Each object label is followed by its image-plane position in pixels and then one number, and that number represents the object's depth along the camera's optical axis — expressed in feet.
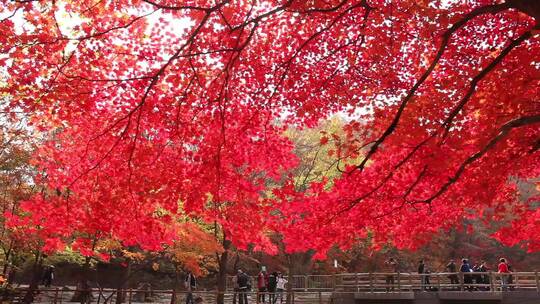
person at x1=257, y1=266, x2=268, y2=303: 64.75
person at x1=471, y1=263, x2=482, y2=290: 59.41
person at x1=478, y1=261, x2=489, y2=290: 60.44
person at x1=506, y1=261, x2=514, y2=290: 56.52
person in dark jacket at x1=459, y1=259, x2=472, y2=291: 59.57
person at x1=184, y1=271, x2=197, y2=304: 62.94
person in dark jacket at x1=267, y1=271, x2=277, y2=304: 69.98
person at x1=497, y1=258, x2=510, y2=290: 61.12
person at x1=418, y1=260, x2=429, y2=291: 60.40
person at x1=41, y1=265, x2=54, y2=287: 81.56
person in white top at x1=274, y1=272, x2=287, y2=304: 73.26
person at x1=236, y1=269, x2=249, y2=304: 64.52
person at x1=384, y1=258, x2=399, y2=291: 61.89
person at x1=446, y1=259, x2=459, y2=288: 60.66
